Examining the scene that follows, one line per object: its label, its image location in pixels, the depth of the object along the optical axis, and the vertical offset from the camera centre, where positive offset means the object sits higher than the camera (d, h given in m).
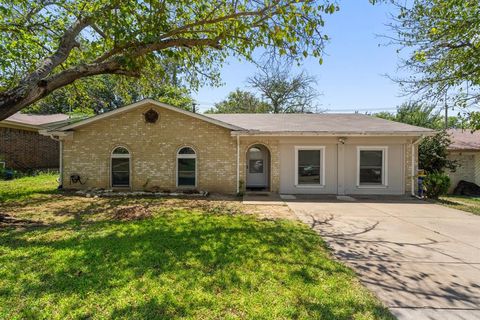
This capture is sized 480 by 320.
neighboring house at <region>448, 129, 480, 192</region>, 15.93 +0.04
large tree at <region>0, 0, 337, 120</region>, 6.46 +3.83
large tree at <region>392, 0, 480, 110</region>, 6.73 +3.61
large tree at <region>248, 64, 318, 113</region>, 31.77 +9.06
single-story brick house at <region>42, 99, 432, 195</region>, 11.84 +0.33
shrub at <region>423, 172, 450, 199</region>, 11.65 -0.93
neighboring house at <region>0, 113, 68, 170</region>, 16.77 +1.21
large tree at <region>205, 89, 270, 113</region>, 33.73 +8.53
